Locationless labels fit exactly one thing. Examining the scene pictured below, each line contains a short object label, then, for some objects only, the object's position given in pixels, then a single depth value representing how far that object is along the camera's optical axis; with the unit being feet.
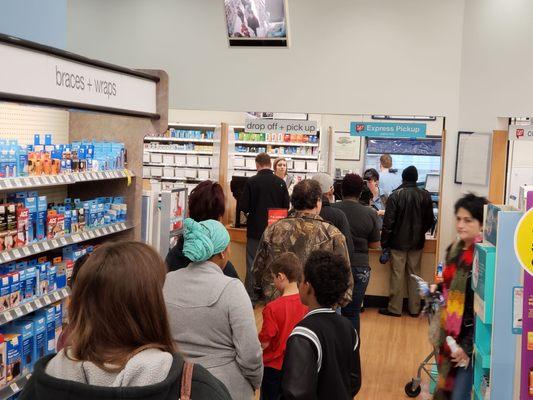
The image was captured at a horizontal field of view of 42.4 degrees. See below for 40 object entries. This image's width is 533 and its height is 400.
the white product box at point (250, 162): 47.73
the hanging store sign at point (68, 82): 9.72
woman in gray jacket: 9.30
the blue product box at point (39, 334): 13.50
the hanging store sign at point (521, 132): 24.21
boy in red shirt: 12.61
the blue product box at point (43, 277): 13.72
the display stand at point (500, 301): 10.65
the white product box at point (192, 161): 49.14
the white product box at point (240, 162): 47.88
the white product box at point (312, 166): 45.83
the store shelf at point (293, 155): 47.06
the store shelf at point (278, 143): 47.58
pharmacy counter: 28.32
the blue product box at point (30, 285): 13.23
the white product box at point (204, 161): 49.03
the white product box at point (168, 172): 49.57
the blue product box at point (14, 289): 12.57
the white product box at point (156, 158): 49.78
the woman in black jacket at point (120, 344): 5.17
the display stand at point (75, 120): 10.25
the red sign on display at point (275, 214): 22.98
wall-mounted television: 24.53
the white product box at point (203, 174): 48.93
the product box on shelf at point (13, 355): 12.44
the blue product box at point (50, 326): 13.93
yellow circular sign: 9.92
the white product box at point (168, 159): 49.49
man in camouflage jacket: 15.24
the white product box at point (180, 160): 49.34
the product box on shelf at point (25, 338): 13.04
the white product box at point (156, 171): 49.90
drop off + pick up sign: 32.35
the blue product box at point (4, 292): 12.30
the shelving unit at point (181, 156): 49.08
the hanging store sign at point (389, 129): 28.99
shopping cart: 13.07
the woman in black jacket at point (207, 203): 13.43
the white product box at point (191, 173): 49.06
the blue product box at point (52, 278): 14.10
